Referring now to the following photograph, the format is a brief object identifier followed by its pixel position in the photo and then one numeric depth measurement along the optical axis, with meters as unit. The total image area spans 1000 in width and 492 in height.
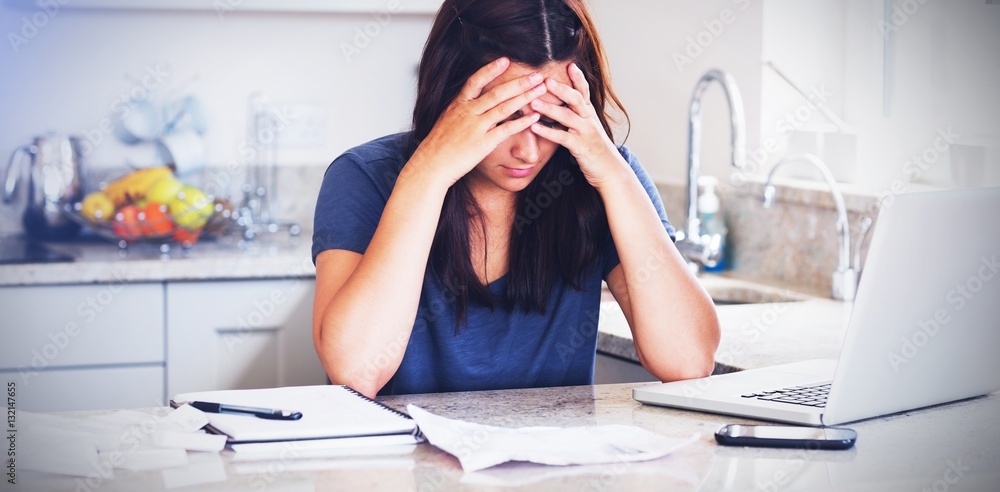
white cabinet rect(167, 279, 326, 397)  2.29
